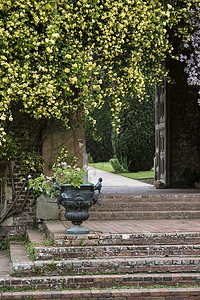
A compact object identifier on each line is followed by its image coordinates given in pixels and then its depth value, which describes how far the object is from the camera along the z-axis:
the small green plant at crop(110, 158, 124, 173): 21.38
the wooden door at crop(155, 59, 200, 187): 12.47
